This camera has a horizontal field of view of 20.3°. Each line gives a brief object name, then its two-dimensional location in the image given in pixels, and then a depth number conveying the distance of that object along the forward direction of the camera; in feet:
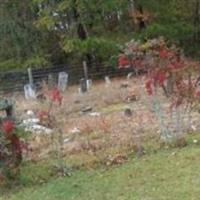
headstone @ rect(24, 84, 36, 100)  48.74
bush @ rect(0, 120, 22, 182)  19.76
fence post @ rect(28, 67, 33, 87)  54.80
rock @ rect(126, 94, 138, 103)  38.55
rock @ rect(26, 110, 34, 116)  34.88
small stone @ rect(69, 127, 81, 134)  28.35
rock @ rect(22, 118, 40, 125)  29.15
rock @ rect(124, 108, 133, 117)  31.65
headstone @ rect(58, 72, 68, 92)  49.45
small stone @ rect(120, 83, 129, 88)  46.36
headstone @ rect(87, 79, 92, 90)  51.81
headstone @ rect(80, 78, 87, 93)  49.78
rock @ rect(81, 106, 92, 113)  36.62
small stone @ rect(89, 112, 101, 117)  33.97
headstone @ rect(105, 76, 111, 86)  53.45
